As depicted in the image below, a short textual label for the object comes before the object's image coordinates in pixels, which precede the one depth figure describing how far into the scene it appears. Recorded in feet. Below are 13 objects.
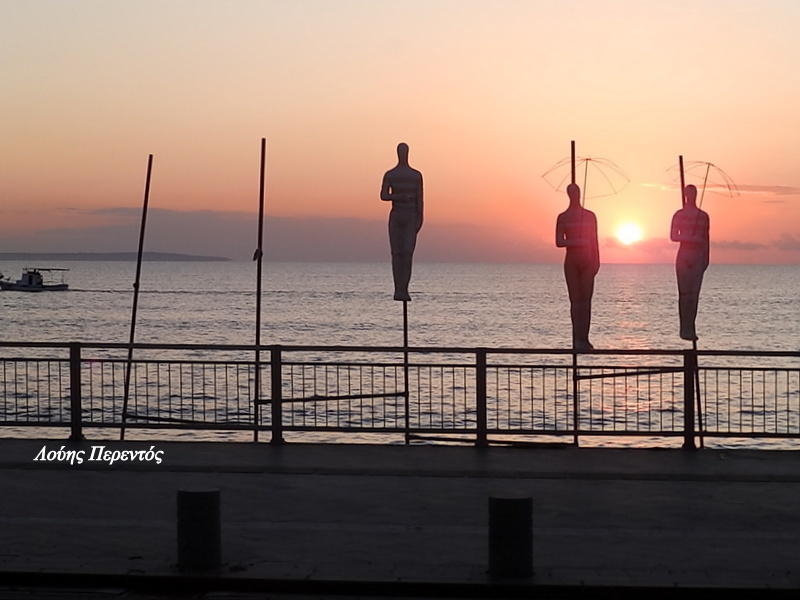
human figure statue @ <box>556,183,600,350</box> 51.70
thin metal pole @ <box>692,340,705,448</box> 46.59
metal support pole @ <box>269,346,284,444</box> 47.03
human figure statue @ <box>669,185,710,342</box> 51.03
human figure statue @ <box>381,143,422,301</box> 51.19
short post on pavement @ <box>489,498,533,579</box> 27.58
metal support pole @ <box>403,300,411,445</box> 48.49
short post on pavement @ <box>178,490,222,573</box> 28.66
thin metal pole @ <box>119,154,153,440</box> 55.47
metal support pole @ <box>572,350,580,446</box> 47.96
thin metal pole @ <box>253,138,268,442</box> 57.77
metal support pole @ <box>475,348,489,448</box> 46.19
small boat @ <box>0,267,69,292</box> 506.89
